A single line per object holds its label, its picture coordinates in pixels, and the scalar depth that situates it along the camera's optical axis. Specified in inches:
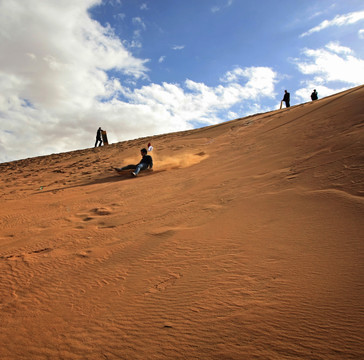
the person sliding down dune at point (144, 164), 339.9
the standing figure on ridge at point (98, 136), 735.1
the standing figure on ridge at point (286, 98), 648.9
